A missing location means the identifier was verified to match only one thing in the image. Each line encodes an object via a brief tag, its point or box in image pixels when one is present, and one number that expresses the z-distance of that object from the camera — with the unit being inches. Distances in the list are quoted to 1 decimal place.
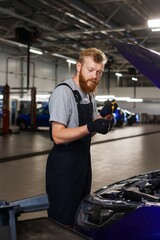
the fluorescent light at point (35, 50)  705.5
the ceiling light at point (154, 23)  387.5
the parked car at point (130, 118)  1075.9
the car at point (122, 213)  78.4
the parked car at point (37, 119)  839.7
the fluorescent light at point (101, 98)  1068.8
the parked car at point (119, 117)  988.4
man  93.1
